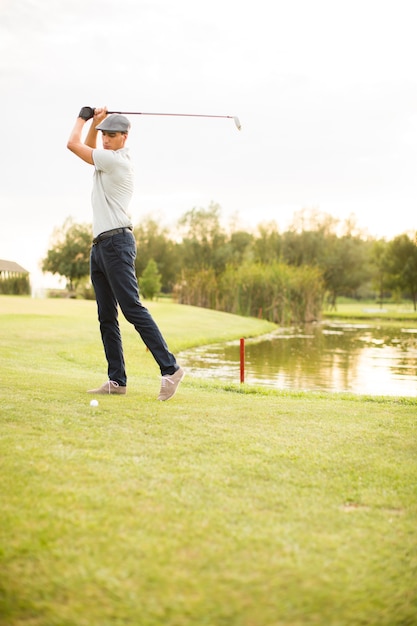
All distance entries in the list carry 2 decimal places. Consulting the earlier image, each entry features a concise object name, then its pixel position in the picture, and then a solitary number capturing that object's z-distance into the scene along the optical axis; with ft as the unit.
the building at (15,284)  132.12
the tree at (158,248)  249.55
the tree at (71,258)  221.66
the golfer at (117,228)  18.35
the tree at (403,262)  169.48
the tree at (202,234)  219.00
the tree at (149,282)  177.66
